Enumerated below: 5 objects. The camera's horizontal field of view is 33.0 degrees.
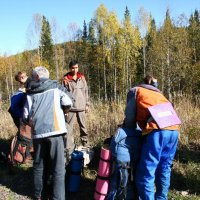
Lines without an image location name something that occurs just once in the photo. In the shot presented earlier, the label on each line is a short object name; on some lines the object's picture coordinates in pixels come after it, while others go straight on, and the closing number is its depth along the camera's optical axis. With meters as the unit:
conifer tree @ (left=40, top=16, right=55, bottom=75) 46.44
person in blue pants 4.11
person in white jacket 4.64
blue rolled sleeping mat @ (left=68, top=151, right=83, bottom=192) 5.20
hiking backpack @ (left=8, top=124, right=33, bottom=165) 6.20
